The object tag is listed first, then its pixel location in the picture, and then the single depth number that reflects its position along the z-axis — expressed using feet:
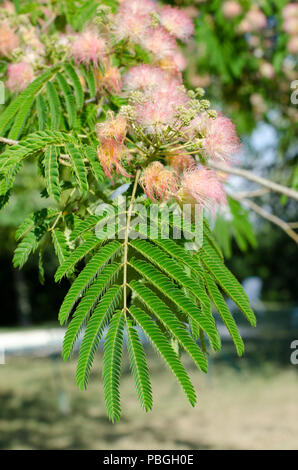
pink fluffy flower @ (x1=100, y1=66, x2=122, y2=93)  3.73
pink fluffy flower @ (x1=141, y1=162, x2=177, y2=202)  3.39
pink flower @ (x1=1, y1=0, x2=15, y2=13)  4.34
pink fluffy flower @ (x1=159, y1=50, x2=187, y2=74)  3.80
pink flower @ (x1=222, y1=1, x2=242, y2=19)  7.99
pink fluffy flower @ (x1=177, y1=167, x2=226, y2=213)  3.40
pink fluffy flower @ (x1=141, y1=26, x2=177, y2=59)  3.79
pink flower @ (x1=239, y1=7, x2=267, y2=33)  8.30
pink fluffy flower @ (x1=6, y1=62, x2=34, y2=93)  3.80
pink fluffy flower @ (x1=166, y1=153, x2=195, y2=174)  3.45
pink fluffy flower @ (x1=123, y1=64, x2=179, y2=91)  3.63
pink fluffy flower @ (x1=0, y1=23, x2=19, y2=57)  3.91
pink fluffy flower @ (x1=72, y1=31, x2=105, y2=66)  3.72
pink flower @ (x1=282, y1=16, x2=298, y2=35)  7.85
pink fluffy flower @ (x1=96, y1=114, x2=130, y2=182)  3.41
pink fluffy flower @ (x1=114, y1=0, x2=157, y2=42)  3.74
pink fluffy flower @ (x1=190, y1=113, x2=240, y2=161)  3.42
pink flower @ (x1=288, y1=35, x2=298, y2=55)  7.97
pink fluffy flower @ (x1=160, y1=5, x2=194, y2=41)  3.90
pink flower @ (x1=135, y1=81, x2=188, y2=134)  3.38
